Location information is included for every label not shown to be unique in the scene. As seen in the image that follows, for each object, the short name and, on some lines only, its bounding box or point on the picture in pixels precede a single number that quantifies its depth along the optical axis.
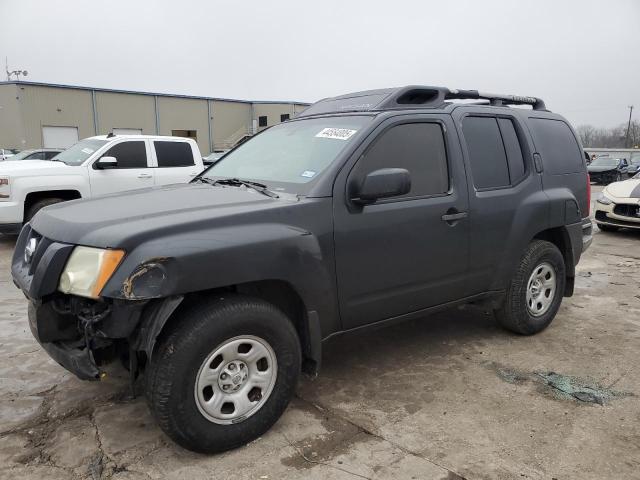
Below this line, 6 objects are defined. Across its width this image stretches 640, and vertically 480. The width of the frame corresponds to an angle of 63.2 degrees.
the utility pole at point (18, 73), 41.72
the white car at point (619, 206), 9.47
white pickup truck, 7.83
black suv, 2.51
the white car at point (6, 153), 22.49
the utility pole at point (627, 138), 66.03
